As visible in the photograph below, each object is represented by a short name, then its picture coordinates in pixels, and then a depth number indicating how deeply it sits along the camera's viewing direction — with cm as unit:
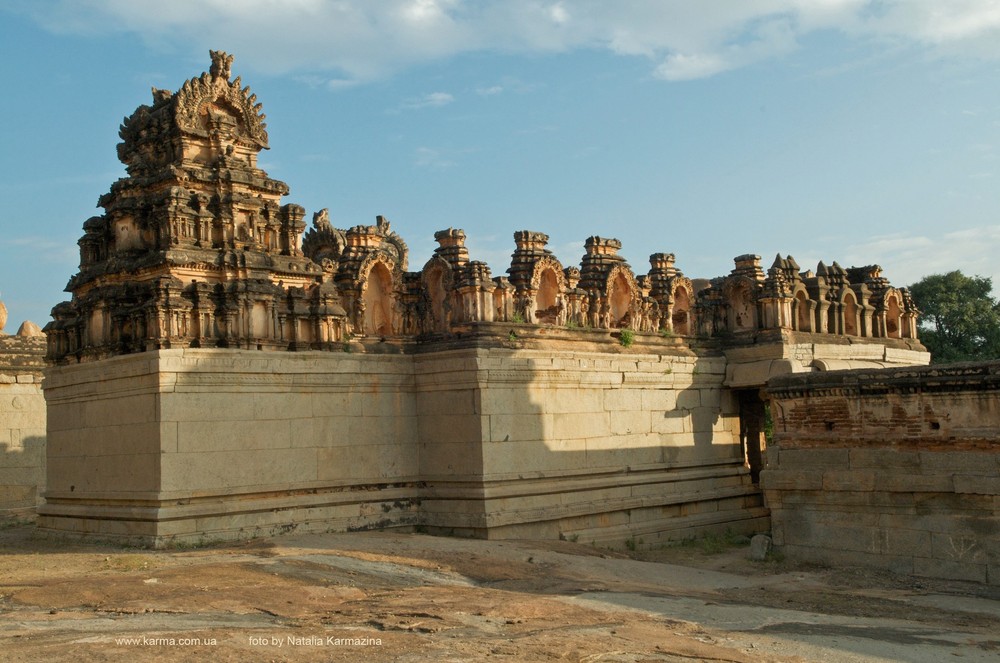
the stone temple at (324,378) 1552
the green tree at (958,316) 3981
